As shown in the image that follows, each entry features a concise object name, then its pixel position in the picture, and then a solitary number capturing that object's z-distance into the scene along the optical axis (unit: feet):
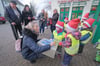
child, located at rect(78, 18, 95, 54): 4.67
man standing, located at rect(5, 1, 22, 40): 7.40
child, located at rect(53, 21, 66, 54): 5.40
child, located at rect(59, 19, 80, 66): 3.70
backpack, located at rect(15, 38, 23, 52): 4.79
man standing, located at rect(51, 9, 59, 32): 10.31
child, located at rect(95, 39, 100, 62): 5.51
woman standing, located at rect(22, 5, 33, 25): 9.34
